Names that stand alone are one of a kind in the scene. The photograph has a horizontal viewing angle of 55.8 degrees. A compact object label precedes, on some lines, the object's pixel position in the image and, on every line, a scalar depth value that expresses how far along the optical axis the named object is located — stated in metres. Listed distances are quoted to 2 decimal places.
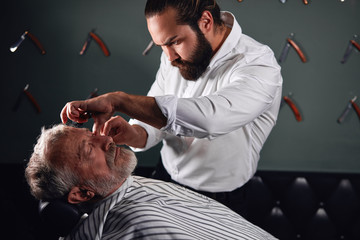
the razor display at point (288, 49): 2.23
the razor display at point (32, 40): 2.17
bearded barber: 1.14
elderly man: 1.32
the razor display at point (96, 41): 2.23
